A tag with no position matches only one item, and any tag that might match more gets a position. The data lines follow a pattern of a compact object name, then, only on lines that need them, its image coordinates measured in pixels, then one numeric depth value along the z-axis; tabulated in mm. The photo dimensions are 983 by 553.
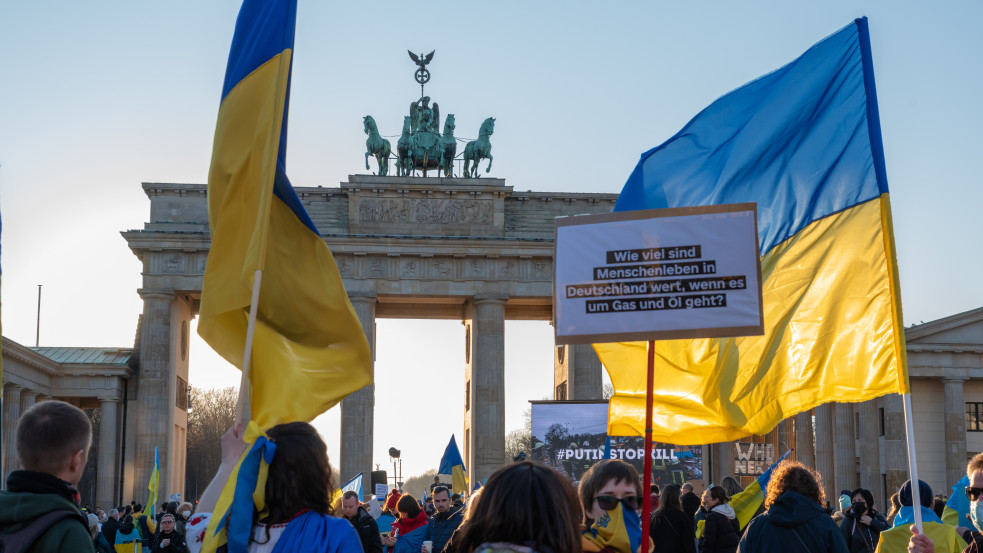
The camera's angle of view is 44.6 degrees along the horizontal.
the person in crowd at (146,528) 22555
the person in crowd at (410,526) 12305
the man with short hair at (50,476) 4426
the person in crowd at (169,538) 15625
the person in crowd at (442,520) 12117
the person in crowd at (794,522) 6660
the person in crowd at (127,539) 22500
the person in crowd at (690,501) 11938
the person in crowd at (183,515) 17828
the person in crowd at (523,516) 4062
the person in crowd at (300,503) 4887
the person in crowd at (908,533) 8445
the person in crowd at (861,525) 12914
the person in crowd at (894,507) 9970
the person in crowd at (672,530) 9680
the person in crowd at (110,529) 21523
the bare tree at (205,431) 92531
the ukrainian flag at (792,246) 7152
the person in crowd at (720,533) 10531
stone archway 51219
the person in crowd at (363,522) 12133
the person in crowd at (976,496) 6902
